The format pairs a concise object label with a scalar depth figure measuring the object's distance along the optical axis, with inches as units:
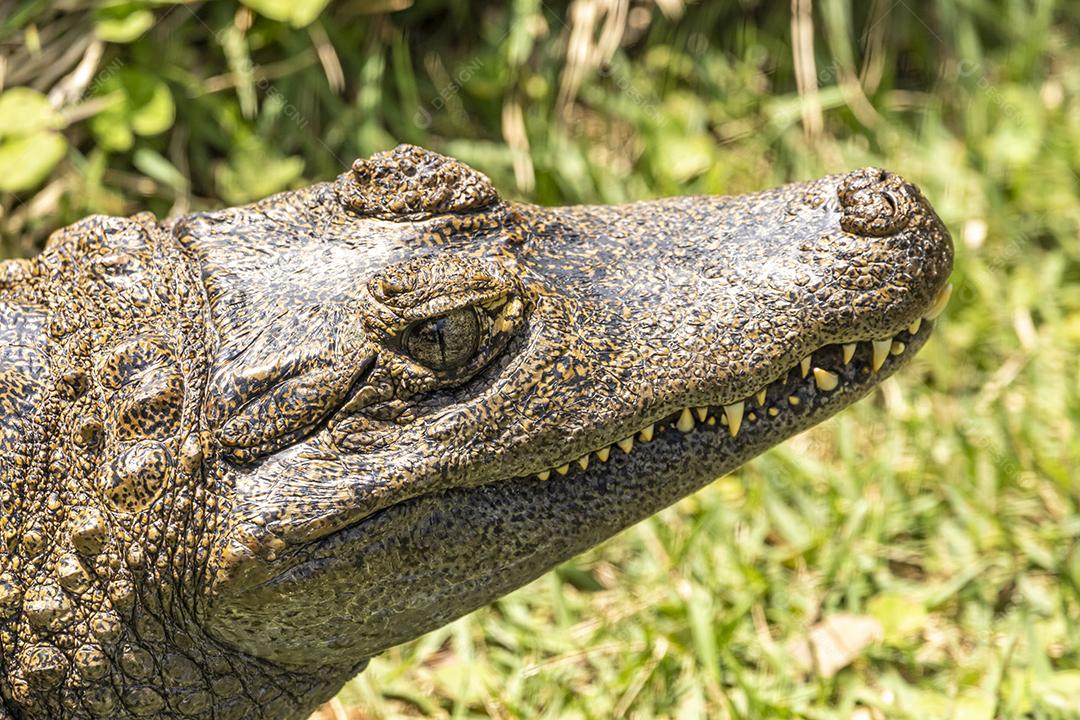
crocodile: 192.1
